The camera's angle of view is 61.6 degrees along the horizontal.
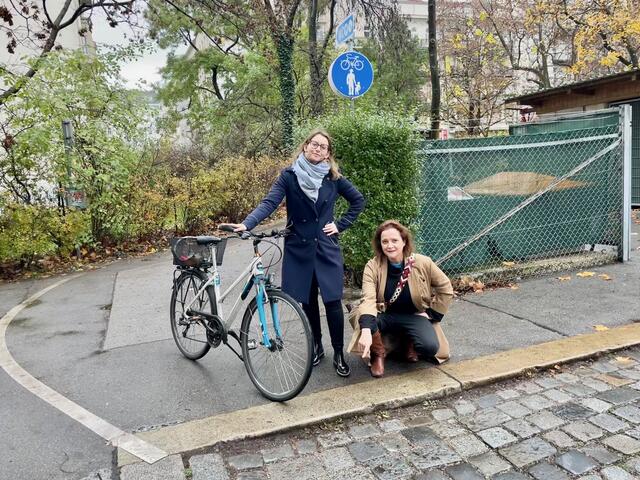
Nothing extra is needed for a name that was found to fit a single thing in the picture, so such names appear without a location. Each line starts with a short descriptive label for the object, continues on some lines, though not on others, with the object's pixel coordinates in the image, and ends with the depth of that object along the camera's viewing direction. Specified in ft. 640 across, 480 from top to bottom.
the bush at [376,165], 17.39
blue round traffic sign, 20.34
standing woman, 12.32
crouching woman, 12.65
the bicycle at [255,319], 11.35
